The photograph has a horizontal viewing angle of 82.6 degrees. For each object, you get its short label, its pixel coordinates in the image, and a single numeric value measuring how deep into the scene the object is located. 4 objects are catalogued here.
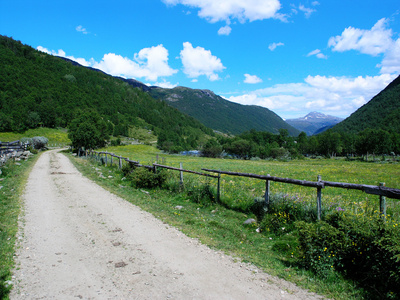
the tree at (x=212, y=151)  110.44
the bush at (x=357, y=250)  4.36
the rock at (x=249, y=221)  8.49
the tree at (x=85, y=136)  47.59
